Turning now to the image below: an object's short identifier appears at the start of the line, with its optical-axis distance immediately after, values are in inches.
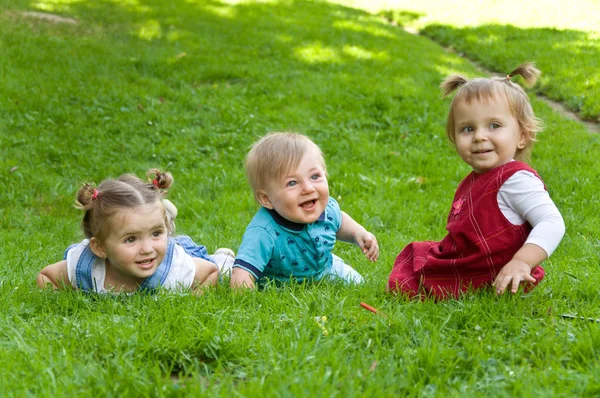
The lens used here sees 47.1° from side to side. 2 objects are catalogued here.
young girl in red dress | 138.3
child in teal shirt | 164.9
